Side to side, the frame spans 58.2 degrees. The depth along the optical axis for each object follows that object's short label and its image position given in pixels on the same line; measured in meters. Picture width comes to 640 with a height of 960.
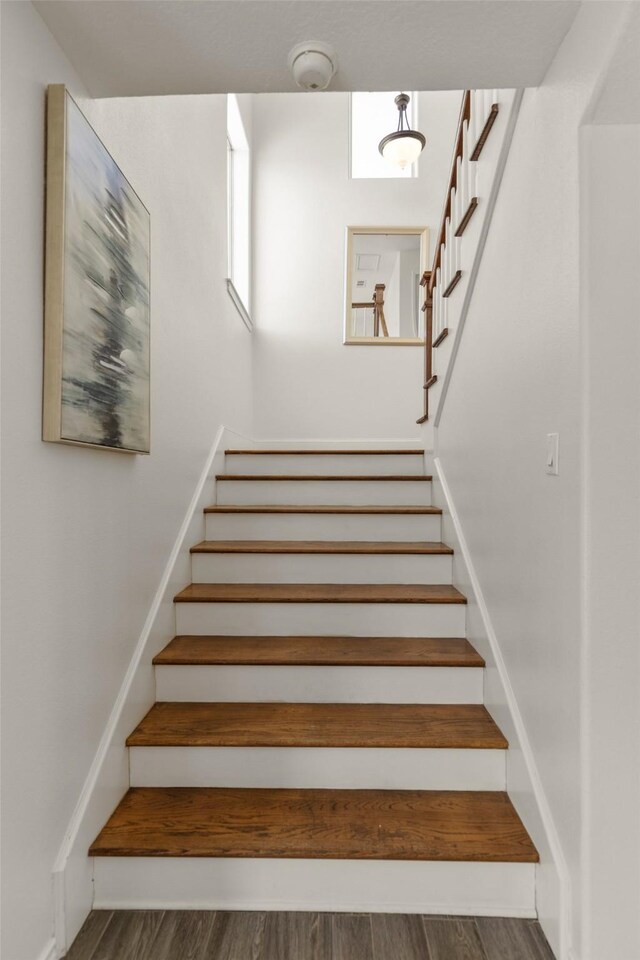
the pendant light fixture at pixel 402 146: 3.71
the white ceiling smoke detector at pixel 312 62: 1.28
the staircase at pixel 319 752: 1.44
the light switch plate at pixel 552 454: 1.35
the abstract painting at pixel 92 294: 1.25
